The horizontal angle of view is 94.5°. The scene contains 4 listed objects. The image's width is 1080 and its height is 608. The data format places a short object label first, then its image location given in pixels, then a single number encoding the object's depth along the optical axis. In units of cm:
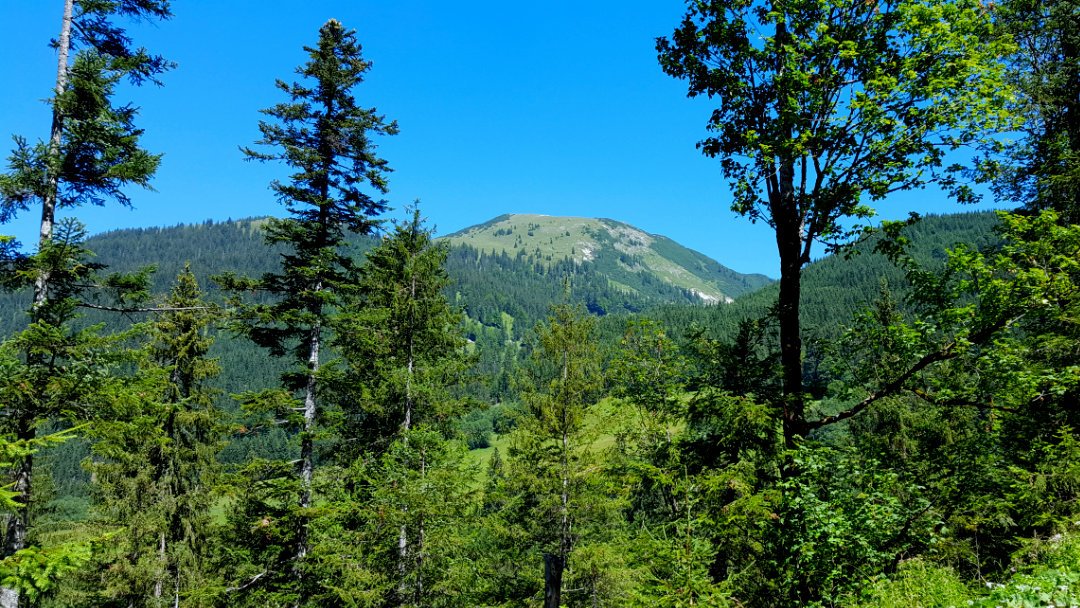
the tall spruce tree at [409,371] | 1420
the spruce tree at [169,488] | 1806
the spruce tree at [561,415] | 1928
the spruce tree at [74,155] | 916
